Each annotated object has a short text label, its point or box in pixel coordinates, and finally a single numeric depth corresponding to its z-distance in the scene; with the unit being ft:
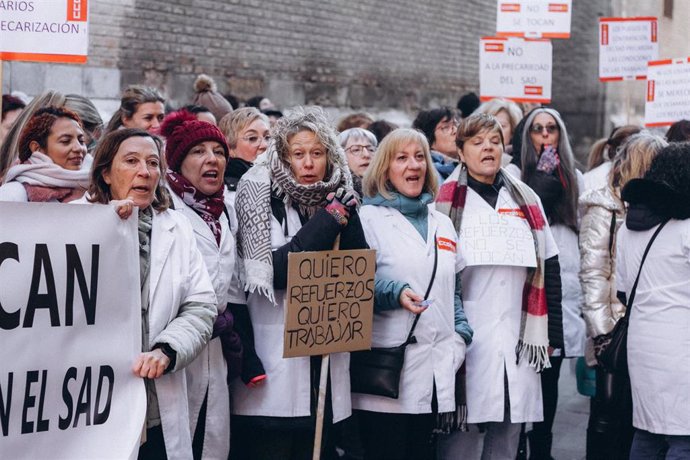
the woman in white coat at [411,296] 18.72
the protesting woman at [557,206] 23.81
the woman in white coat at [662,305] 18.34
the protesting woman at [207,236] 16.16
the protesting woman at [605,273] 21.84
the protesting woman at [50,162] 16.67
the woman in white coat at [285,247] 17.01
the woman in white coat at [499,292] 20.12
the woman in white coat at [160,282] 14.30
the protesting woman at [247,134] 22.44
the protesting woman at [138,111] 23.76
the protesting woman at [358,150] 24.07
